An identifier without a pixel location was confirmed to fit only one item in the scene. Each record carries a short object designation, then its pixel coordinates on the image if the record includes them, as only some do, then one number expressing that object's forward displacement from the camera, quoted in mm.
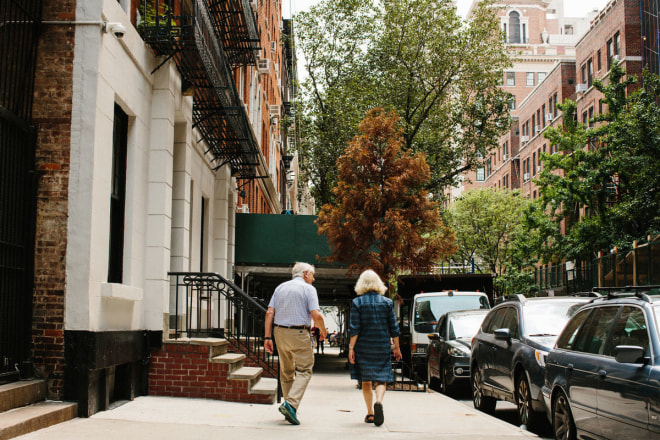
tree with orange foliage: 18781
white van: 20312
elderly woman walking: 9461
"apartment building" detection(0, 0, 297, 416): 8742
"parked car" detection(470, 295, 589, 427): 9594
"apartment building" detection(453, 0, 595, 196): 79750
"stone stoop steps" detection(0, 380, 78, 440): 7218
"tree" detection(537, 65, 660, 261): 30438
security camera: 9570
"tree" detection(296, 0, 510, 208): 31236
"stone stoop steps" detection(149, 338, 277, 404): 11430
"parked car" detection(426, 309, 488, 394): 14734
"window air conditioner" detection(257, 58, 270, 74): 28722
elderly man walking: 9367
